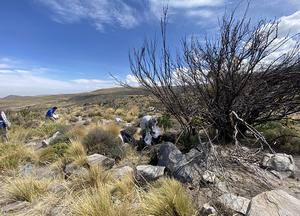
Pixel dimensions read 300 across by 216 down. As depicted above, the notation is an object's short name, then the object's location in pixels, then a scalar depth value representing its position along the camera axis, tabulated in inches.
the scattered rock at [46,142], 189.4
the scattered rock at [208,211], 72.8
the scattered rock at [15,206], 93.0
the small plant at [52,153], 152.4
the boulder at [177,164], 99.2
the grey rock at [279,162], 105.3
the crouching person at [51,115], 364.8
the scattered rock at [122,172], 110.3
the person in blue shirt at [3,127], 228.7
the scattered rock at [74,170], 117.1
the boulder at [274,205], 66.8
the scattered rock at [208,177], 95.3
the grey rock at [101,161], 127.1
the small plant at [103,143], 145.9
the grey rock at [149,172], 101.6
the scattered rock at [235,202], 75.4
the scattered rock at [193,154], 106.6
